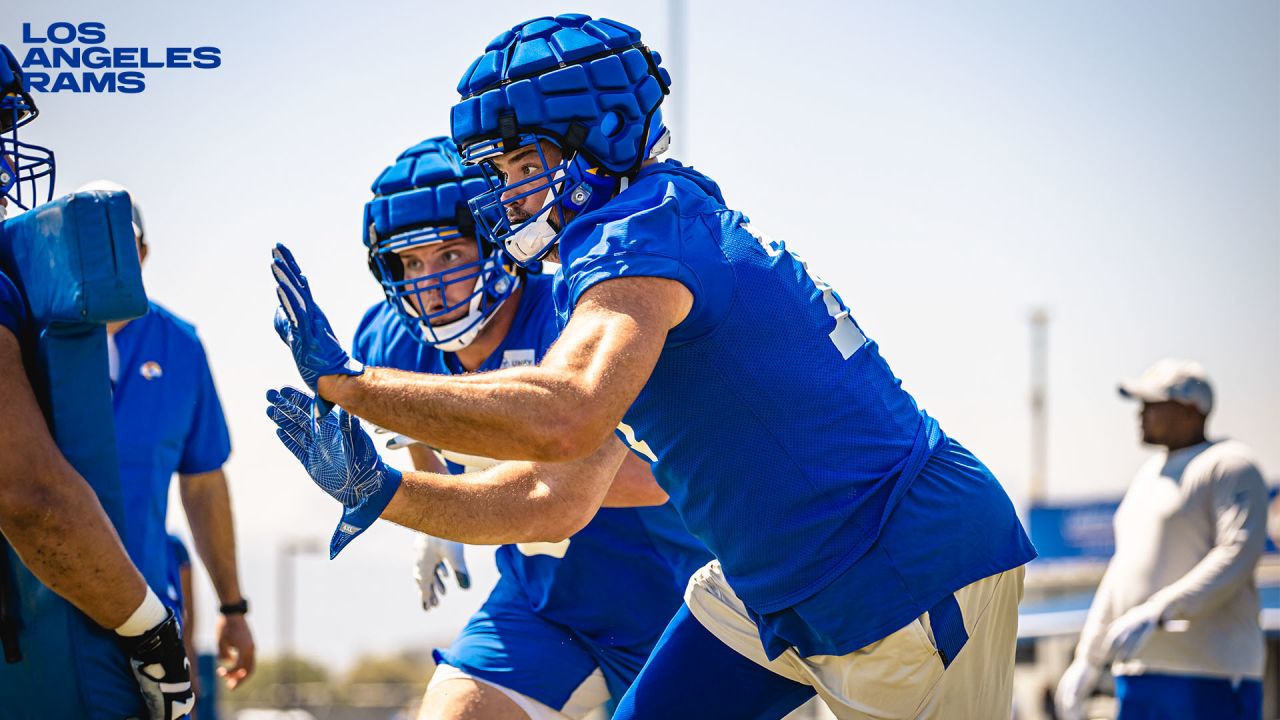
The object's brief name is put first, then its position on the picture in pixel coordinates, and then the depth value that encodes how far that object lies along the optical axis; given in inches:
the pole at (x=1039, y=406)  1195.3
